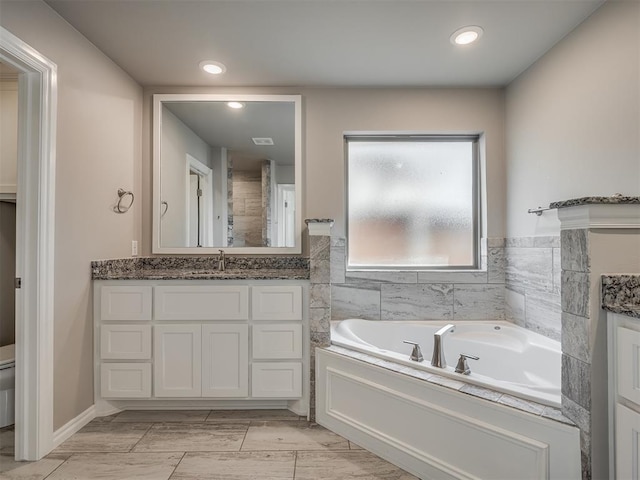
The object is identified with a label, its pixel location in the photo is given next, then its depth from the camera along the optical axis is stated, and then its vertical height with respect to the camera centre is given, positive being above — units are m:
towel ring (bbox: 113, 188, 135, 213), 2.29 +0.29
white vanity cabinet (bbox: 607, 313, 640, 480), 1.06 -0.50
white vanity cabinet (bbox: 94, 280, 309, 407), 2.04 -0.59
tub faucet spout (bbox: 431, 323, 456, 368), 1.60 -0.53
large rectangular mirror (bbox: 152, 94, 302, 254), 2.56 +0.56
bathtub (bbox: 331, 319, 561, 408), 1.61 -0.65
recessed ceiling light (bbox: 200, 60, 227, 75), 2.24 +1.25
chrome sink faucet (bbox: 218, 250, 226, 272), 2.48 -0.13
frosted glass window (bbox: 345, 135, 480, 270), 2.71 +0.37
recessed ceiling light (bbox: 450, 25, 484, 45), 1.87 +1.23
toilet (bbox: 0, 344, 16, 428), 1.90 -0.85
